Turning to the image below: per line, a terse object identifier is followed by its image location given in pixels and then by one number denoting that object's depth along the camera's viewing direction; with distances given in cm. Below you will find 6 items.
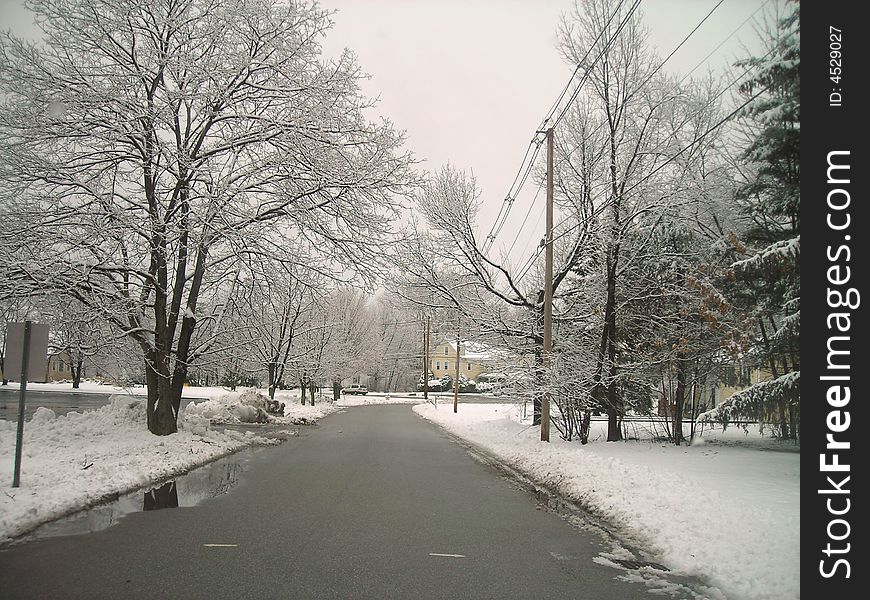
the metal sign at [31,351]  898
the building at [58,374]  7526
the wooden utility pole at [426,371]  5644
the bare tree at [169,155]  1330
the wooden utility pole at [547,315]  1659
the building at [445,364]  9981
